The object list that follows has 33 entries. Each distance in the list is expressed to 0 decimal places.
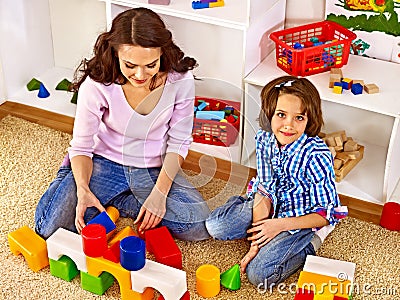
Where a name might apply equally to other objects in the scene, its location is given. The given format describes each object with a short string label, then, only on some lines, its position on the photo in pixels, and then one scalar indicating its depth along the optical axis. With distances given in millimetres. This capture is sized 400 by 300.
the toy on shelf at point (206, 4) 1940
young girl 1641
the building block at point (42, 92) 2377
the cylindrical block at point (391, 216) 1785
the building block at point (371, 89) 1883
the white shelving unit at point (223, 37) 1912
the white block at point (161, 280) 1492
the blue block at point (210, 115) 2089
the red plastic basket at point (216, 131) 2074
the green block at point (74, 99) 2346
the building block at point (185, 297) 1528
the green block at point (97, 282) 1573
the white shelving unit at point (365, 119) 1860
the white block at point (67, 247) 1584
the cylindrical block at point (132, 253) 1485
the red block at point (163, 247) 1639
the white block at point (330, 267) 1547
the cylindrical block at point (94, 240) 1543
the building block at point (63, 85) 2420
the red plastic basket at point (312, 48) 1936
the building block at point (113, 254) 1569
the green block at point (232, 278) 1589
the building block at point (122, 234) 1678
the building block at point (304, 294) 1512
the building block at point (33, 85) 2416
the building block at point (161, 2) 1970
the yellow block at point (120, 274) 1536
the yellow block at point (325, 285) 1499
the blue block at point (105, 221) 1674
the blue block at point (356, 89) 1877
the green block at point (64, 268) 1612
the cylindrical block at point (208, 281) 1567
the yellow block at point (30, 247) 1647
